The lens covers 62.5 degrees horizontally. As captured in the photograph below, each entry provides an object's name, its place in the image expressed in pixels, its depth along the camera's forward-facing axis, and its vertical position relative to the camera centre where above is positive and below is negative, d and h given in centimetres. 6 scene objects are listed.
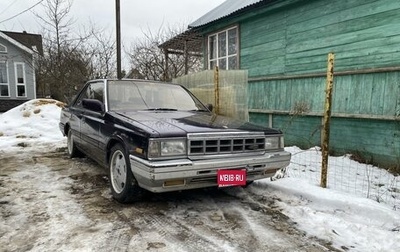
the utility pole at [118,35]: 1241 +219
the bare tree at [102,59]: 1894 +200
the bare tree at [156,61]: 1611 +167
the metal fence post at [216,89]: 718 +11
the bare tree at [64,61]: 1809 +177
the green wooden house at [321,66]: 604 +69
